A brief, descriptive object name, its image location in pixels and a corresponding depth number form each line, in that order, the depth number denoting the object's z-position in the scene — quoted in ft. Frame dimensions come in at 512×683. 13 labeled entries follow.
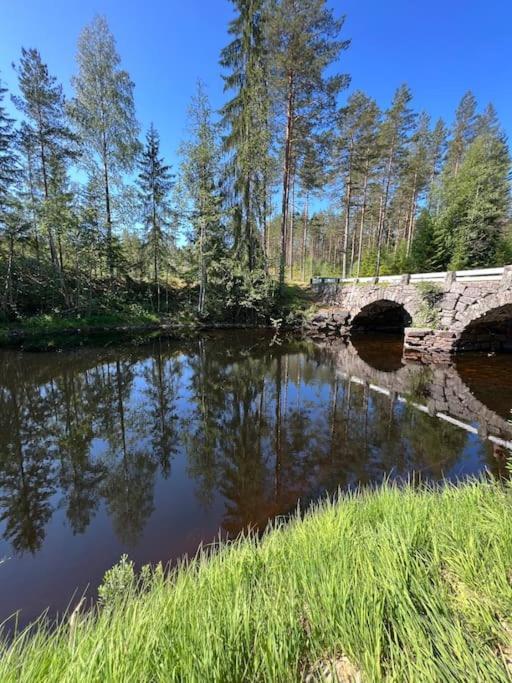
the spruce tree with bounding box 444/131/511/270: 58.59
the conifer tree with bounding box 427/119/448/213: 80.89
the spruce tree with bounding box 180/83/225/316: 50.34
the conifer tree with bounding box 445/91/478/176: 77.92
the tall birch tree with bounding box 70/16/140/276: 49.19
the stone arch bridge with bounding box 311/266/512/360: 33.83
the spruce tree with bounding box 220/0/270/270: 49.32
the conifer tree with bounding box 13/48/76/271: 44.62
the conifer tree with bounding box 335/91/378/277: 59.11
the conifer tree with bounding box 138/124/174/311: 56.34
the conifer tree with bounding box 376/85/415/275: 64.59
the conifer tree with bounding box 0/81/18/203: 44.60
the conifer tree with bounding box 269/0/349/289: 44.55
